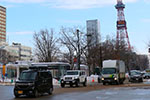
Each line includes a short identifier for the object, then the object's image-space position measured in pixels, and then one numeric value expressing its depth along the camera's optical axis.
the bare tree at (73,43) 58.35
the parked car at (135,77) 41.30
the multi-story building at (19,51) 140.43
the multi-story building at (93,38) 61.54
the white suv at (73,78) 31.34
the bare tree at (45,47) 64.50
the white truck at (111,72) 34.78
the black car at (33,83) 19.25
